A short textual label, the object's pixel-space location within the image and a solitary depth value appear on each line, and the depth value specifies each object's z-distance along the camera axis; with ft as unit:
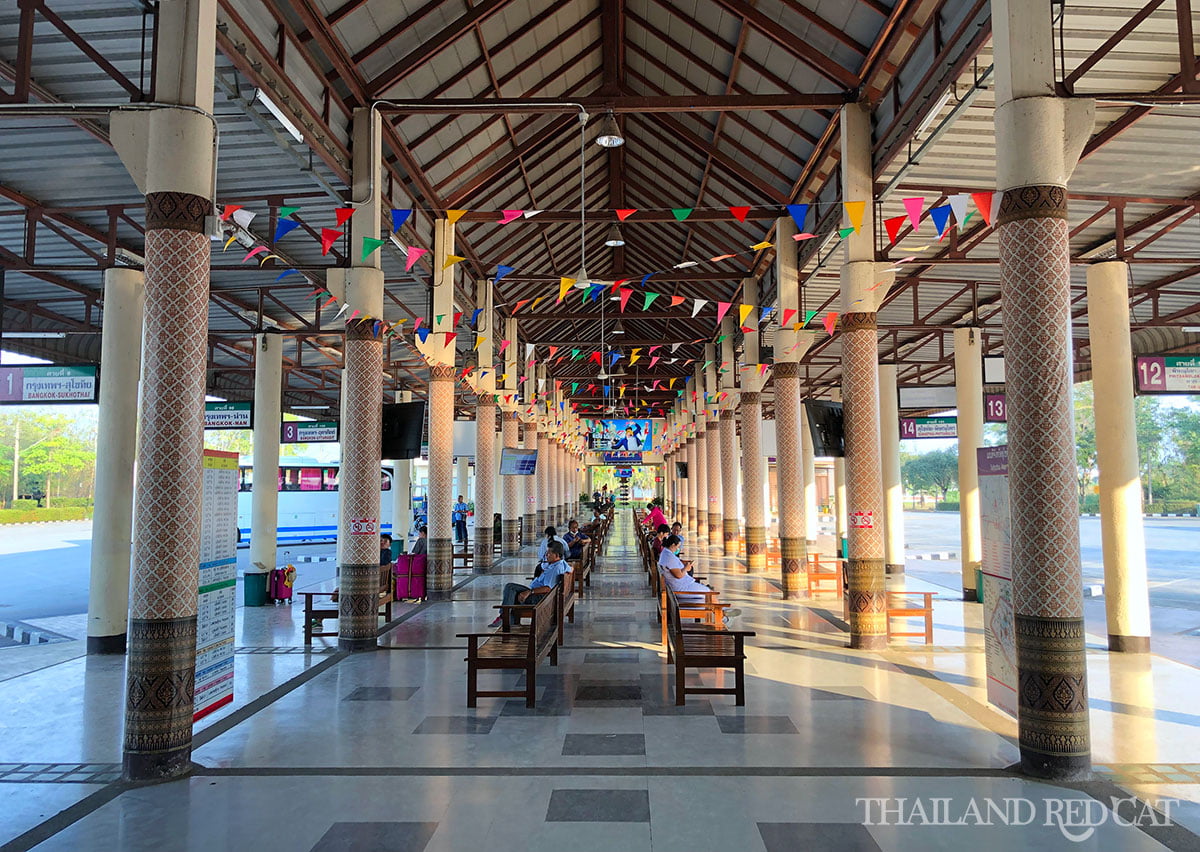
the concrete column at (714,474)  86.17
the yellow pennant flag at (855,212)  30.17
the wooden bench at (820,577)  44.76
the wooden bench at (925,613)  30.76
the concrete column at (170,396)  17.42
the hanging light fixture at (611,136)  30.38
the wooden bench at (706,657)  22.04
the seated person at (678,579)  29.91
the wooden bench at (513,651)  21.86
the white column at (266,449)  43.27
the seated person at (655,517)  62.83
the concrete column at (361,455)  31.32
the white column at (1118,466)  29.40
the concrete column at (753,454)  59.21
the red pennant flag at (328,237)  28.89
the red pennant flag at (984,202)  21.43
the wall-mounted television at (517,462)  57.52
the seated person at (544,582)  27.78
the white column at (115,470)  30.01
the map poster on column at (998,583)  19.03
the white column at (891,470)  52.75
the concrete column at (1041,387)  17.25
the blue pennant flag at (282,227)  38.40
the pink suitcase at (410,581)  44.34
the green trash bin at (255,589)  42.09
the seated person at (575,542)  44.75
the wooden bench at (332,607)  31.73
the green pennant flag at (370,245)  31.04
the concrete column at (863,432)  31.01
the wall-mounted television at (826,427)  35.24
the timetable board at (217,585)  19.33
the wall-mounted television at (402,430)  34.32
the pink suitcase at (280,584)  42.88
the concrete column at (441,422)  43.91
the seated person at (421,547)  47.85
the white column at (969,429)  44.83
